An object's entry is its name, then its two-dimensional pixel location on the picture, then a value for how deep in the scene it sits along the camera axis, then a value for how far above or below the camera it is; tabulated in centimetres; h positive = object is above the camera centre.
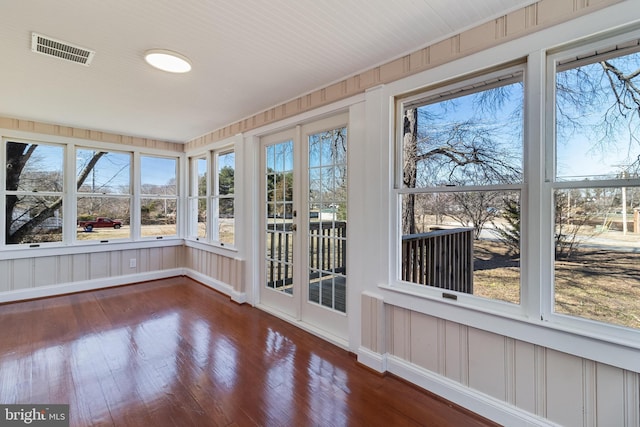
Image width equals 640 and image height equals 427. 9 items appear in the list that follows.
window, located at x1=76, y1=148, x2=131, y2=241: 424 +30
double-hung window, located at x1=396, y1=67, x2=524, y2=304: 178 +18
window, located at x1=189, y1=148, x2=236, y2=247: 425 +25
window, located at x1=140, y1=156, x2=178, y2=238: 481 +30
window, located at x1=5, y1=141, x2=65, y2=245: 374 +29
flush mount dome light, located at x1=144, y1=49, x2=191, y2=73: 209 +120
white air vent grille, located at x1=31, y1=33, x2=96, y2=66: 192 +120
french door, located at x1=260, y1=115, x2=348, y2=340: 273 -12
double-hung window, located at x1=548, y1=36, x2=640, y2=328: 143 +15
